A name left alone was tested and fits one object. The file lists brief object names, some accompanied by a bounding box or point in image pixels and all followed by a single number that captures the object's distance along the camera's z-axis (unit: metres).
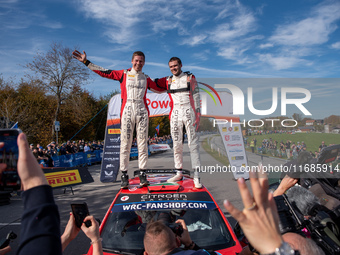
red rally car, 2.59
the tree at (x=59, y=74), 22.02
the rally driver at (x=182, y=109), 4.23
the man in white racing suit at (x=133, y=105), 4.15
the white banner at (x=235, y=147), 10.30
